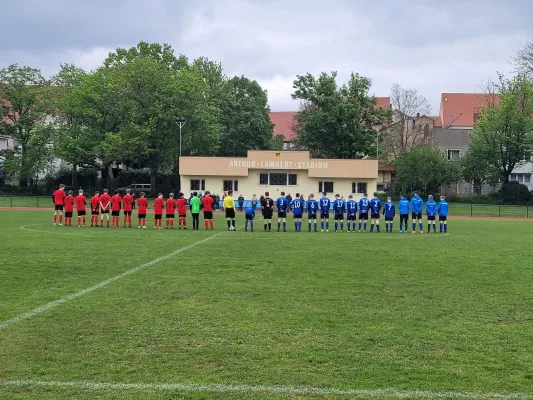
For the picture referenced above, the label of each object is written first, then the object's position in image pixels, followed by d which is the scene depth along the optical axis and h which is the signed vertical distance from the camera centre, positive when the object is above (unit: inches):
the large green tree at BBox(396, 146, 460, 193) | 2025.1 +111.5
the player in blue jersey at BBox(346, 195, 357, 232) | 938.4 -18.4
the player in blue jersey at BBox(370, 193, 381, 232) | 935.7 -14.8
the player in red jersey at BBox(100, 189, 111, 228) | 936.9 -9.8
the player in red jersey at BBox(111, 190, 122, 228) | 943.0 -13.2
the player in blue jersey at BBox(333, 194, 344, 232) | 935.5 -16.7
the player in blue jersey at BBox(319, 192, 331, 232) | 933.8 -16.8
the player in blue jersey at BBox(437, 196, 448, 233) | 912.9 -19.0
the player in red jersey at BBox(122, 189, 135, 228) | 948.6 -11.4
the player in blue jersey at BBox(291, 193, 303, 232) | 924.6 -20.2
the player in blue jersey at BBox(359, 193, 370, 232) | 932.6 -14.8
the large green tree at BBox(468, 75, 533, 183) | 2124.8 +266.7
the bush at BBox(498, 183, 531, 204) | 2014.0 +18.9
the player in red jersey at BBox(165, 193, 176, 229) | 906.3 -21.6
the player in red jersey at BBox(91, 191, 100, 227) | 944.6 -16.8
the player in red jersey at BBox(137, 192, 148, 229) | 938.7 -18.1
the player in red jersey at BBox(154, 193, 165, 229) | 924.8 -19.5
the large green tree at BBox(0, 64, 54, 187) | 2096.5 +332.2
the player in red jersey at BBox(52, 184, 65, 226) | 942.4 -3.2
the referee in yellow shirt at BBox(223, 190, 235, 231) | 909.2 -18.7
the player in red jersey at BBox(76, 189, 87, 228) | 933.8 -15.1
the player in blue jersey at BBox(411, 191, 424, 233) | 913.5 -14.3
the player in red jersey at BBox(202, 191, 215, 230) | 913.5 -14.0
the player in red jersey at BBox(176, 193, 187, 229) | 930.7 -22.8
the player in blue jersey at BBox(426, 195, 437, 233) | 912.3 -15.8
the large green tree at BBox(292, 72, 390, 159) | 2140.7 +325.6
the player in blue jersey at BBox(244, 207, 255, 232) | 908.0 -27.0
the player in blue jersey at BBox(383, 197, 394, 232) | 932.6 -21.4
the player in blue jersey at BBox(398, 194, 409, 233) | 921.4 -17.7
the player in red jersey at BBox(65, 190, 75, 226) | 929.3 -15.1
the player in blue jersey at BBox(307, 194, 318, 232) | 936.9 -15.3
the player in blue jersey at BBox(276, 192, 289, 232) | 916.6 -15.0
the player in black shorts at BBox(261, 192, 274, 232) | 909.8 -16.7
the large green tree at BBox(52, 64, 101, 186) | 1964.8 +254.4
